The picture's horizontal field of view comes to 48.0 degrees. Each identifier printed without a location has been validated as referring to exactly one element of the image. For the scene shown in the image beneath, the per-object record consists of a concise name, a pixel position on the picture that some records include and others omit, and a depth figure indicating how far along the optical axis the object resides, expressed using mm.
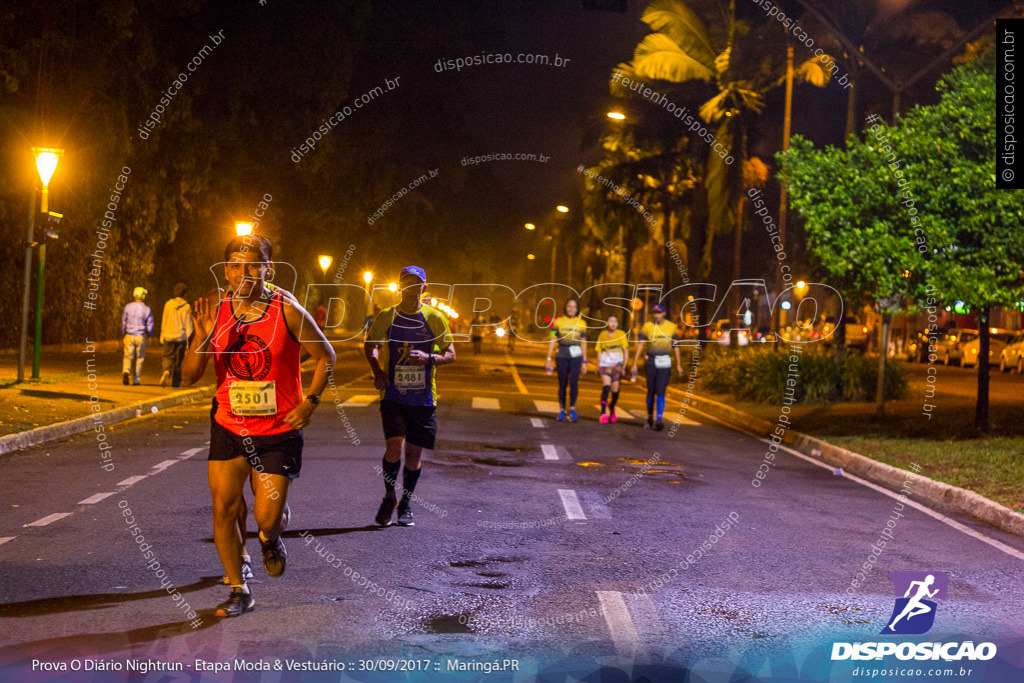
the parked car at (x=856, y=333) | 57341
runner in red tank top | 5977
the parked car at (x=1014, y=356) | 42312
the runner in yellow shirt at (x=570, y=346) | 17469
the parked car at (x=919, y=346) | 50594
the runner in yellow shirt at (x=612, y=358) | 18000
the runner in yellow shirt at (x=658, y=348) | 17062
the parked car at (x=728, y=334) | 39281
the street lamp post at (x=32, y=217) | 19406
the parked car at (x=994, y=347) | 45250
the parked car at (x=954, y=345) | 48438
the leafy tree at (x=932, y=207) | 14664
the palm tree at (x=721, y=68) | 32188
